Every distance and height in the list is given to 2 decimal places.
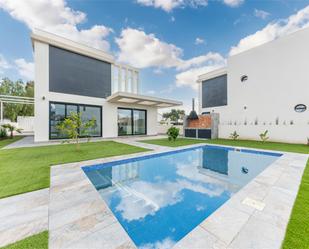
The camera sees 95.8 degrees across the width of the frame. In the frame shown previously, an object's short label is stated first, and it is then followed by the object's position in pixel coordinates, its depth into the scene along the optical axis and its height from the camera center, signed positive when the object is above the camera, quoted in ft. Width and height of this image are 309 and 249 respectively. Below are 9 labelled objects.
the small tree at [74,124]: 22.93 +0.06
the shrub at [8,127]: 39.63 -0.79
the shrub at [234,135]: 39.37 -3.01
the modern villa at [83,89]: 31.78 +9.07
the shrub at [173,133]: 36.61 -2.23
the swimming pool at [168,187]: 7.40 -5.38
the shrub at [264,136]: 34.45 -2.87
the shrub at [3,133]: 39.31 -2.51
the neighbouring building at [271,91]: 32.01 +8.89
